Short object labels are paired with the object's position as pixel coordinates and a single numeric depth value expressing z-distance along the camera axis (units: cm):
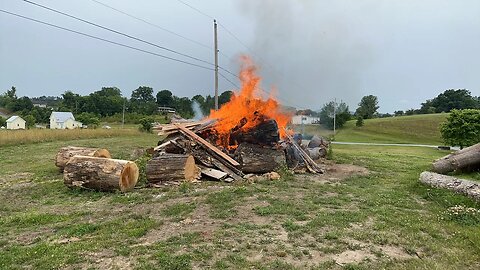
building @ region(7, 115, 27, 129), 6092
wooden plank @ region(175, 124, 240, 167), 1102
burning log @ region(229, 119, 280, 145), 1182
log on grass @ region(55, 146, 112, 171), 1203
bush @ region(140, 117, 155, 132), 3906
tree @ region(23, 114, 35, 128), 5857
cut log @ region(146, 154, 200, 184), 978
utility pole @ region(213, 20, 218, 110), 2334
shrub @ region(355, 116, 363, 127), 5825
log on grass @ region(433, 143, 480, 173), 1023
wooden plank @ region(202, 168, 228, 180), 1043
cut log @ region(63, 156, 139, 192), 902
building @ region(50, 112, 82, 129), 6218
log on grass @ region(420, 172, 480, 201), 810
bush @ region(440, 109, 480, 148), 3120
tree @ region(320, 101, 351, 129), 3956
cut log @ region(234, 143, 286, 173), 1116
